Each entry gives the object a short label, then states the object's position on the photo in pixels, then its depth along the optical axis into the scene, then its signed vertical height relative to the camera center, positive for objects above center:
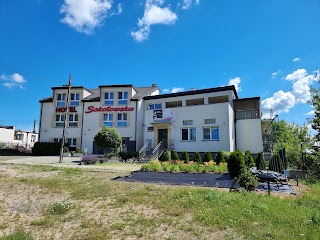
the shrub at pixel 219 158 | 18.70 -0.49
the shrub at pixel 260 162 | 14.82 -0.64
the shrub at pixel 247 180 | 8.69 -1.03
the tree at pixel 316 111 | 7.95 +1.38
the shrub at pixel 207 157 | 20.22 -0.46
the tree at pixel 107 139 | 23.80 +1.18
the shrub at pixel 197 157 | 21.13 -0.49
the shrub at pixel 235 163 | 10.62 -0.49
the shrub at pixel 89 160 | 20.33 -0.79
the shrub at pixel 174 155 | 22.44 -0.40
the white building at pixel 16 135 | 50.12 +3.31
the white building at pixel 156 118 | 24.84 +3.84
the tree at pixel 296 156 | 11.90 -0.28
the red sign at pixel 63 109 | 32.47 +5.55
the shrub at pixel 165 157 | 21.99 -0.53
